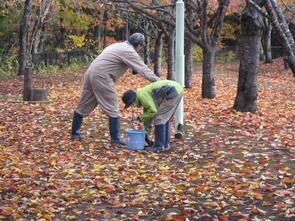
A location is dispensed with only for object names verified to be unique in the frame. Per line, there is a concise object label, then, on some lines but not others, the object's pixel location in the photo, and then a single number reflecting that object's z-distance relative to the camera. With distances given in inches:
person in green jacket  325.1
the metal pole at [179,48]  372.5
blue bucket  332.2
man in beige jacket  339.0
